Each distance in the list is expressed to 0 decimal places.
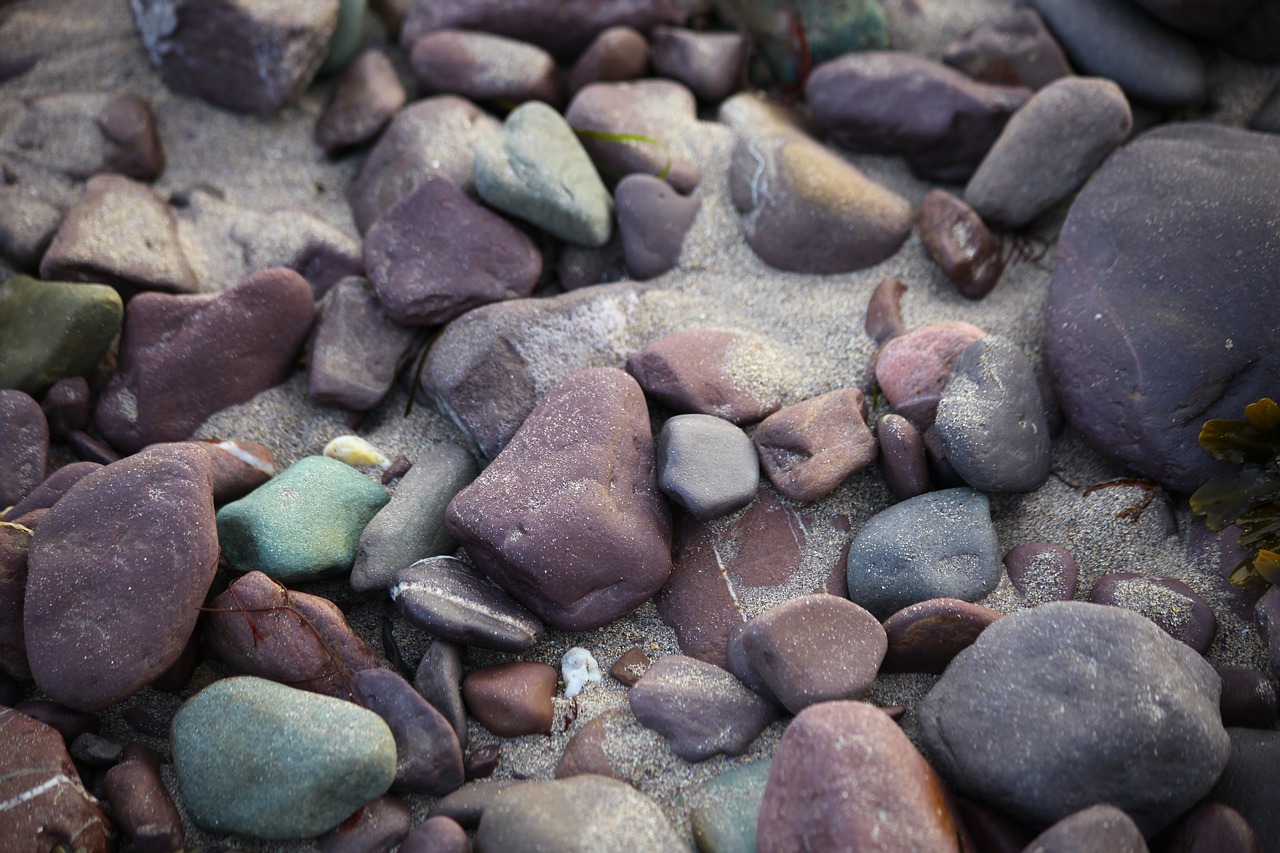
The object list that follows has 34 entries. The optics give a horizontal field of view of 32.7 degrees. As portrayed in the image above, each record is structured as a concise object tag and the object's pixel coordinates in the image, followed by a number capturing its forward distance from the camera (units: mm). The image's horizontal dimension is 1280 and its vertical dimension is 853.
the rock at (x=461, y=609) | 926
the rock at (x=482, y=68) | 1122
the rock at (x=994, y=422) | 953
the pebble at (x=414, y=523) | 951
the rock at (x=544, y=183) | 1043
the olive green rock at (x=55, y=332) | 1003
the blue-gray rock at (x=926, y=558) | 942
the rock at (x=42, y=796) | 874
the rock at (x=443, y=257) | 1030
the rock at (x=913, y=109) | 1082
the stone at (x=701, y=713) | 907
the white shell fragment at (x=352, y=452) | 1006
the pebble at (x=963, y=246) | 1040
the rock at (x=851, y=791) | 851
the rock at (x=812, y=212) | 1050
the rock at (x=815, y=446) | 965
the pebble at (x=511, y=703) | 918
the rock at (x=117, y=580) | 899
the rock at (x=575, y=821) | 867
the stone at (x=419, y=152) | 1085
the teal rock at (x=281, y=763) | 882
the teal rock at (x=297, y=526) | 950
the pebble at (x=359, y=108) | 1122
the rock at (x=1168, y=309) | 954
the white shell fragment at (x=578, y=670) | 935
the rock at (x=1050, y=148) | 1040
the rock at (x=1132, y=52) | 1095
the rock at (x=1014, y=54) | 1104
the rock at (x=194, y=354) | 1011
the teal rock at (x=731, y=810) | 881
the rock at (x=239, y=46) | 1092
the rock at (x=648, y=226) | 1057
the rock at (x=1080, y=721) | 867
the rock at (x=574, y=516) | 933
